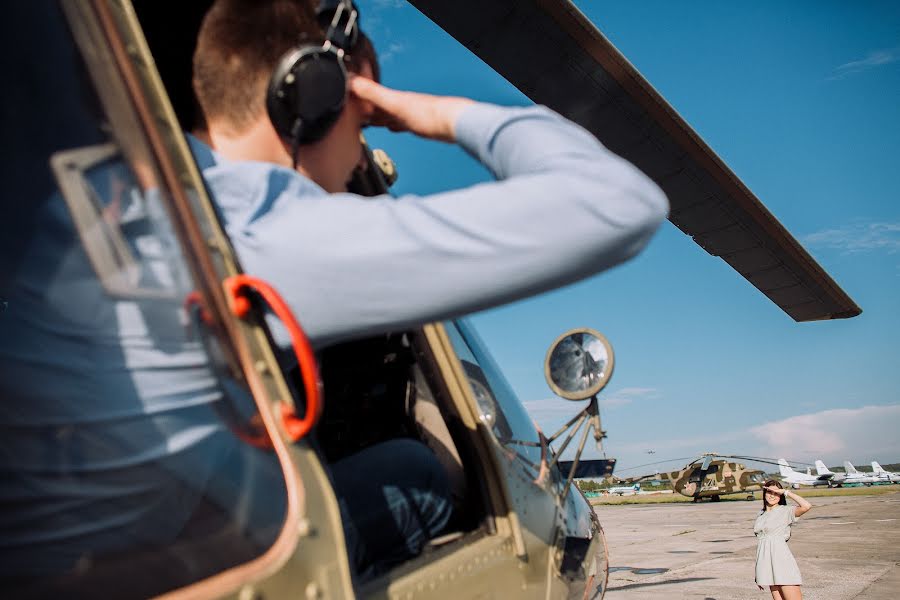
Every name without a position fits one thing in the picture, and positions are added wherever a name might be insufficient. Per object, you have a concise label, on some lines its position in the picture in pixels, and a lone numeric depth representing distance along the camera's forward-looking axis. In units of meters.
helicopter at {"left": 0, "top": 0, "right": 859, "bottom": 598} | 0.84
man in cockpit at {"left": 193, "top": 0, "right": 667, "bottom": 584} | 0.84
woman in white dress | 6.39
